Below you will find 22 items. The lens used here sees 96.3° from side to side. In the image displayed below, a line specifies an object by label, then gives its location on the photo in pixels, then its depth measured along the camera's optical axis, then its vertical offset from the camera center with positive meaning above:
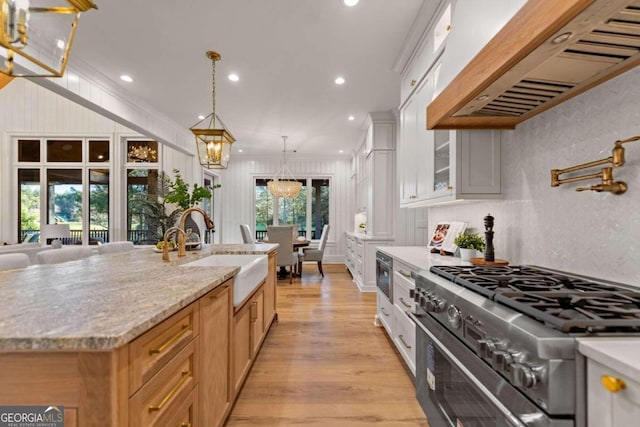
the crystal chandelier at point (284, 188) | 6.48 +0.63
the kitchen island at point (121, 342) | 0.73 -0.38
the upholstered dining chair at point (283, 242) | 5.17 -0.47
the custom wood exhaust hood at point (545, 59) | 0.84 +0.59
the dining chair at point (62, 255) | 2.41 -0.35
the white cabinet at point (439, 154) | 1.96 +0.47
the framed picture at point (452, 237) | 2.35 -0.18
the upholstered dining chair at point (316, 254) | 5.93 -0.79
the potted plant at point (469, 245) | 2.06 -0.21
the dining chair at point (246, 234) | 5.75 -0.37
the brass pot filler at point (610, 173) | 1.16 +0.19
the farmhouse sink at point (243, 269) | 1.75 -0.40
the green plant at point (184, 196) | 2.61 +0.18
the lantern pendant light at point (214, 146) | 2.76 +0.70
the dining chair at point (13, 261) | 1.99 -0.32
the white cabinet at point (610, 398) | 0.60 -0.41
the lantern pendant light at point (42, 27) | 1.25 +0.89
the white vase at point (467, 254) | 2.05 -0.27
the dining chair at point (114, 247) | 2.98 -0.35
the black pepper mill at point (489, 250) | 1.81 -0.22
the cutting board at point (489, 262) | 1.79 -0.30
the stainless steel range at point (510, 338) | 0.74 -0.40
